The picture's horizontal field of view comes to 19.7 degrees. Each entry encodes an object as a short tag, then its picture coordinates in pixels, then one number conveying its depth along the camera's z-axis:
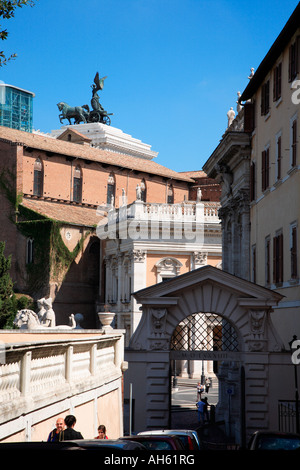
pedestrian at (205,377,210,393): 49.17
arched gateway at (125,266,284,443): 25.55
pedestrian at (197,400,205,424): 34.96
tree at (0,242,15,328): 55.91
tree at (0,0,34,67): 14.81
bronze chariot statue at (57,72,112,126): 110.56
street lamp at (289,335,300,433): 22.94
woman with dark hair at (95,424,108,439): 13.32
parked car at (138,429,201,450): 14.61
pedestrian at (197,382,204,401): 43.72
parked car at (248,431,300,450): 13.49
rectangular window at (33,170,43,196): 71.62
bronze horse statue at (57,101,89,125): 110.50
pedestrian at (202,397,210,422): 35.06
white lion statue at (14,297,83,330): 35.12
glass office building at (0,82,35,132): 108.00
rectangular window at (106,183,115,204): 77.81
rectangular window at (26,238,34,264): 66.94
